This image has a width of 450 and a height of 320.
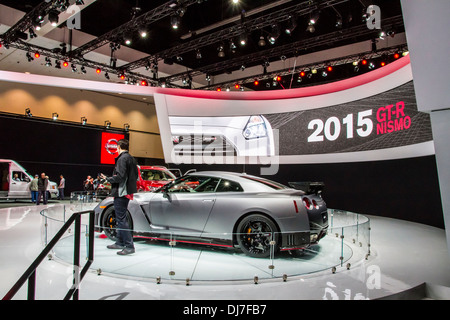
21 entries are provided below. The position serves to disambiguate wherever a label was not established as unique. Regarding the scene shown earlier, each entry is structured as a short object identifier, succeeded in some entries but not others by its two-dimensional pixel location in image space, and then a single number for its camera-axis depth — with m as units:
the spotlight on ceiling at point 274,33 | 11.20
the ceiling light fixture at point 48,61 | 14.33
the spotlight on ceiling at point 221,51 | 13.23
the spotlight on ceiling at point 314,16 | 9.89
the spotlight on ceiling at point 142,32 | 11.29
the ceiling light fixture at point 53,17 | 10.32
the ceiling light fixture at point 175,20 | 10.26
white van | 14.47
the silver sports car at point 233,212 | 4.42
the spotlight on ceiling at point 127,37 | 12.10
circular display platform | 3.81
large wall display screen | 8.82
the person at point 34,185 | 13.43
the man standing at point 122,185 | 4.72
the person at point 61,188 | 16.28
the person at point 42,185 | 13.30
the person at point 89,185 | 15.97
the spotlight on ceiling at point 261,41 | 12.29
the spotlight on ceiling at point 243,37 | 11.71
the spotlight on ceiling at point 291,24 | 10.41
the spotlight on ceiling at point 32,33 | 11.89
